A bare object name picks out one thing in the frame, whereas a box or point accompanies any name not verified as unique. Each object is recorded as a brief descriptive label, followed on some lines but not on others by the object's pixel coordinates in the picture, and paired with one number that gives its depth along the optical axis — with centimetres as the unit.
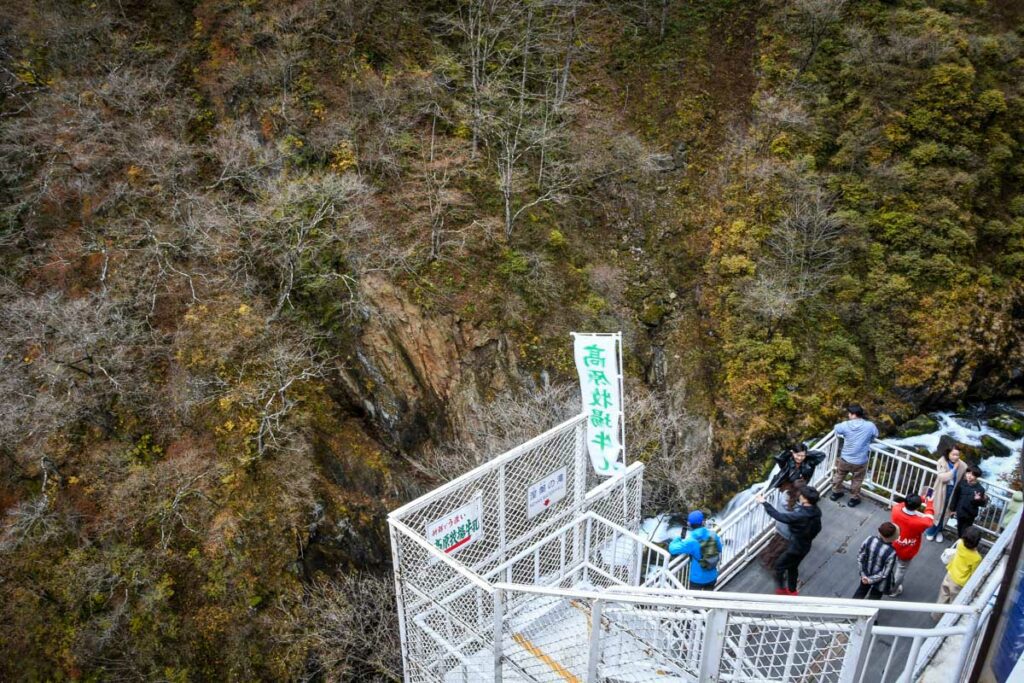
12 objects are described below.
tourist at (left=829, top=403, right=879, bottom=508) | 869
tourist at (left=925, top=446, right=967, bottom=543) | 797
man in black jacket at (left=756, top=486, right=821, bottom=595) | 679
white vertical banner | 902
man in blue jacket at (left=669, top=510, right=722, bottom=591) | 679
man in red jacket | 712
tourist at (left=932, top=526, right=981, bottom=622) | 631
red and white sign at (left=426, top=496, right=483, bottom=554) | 612
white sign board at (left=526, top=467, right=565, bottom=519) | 716
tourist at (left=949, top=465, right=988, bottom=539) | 752
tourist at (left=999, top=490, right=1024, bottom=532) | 780
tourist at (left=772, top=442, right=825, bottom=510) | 812
